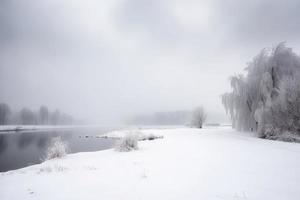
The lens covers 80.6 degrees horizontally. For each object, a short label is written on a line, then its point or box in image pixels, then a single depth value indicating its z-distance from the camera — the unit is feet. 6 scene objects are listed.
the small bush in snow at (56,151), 33.81
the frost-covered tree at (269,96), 47.49
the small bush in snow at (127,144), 37.11
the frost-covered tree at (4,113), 210.79
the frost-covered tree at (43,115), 262.47
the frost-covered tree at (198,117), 151.23
